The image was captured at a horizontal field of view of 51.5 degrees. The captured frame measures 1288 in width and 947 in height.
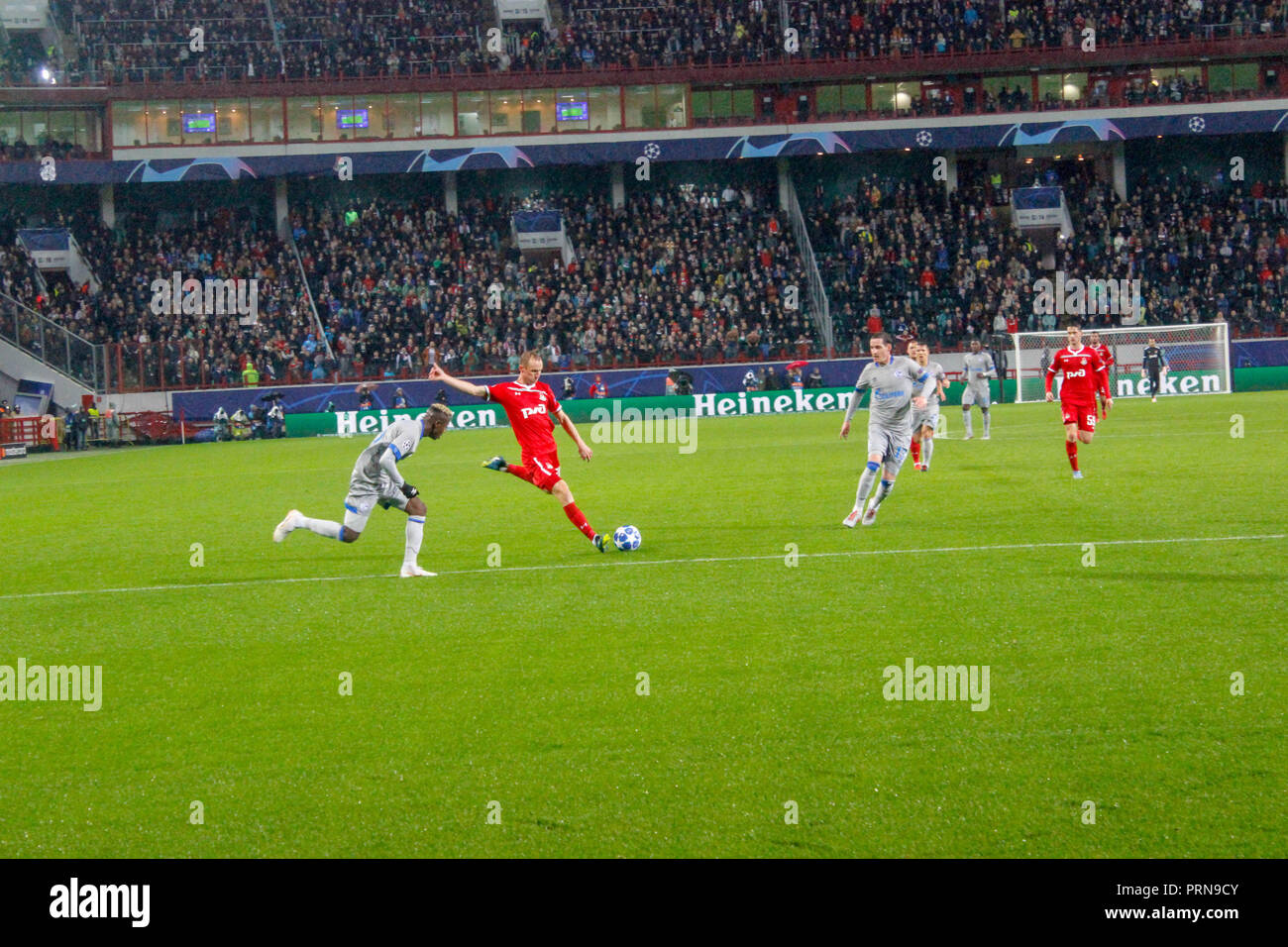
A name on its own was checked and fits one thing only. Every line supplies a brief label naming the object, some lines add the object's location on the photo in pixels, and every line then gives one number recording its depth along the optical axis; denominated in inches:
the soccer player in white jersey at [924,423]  849.5
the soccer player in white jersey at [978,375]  1091.3
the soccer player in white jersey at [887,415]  638.5
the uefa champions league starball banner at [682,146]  2228.1
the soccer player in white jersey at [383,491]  525.3
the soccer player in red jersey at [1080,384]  850.8
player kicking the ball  616.7
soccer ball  583.5
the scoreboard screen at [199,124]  2332.7
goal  1845.5
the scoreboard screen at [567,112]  2353.6
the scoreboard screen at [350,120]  2342.5
